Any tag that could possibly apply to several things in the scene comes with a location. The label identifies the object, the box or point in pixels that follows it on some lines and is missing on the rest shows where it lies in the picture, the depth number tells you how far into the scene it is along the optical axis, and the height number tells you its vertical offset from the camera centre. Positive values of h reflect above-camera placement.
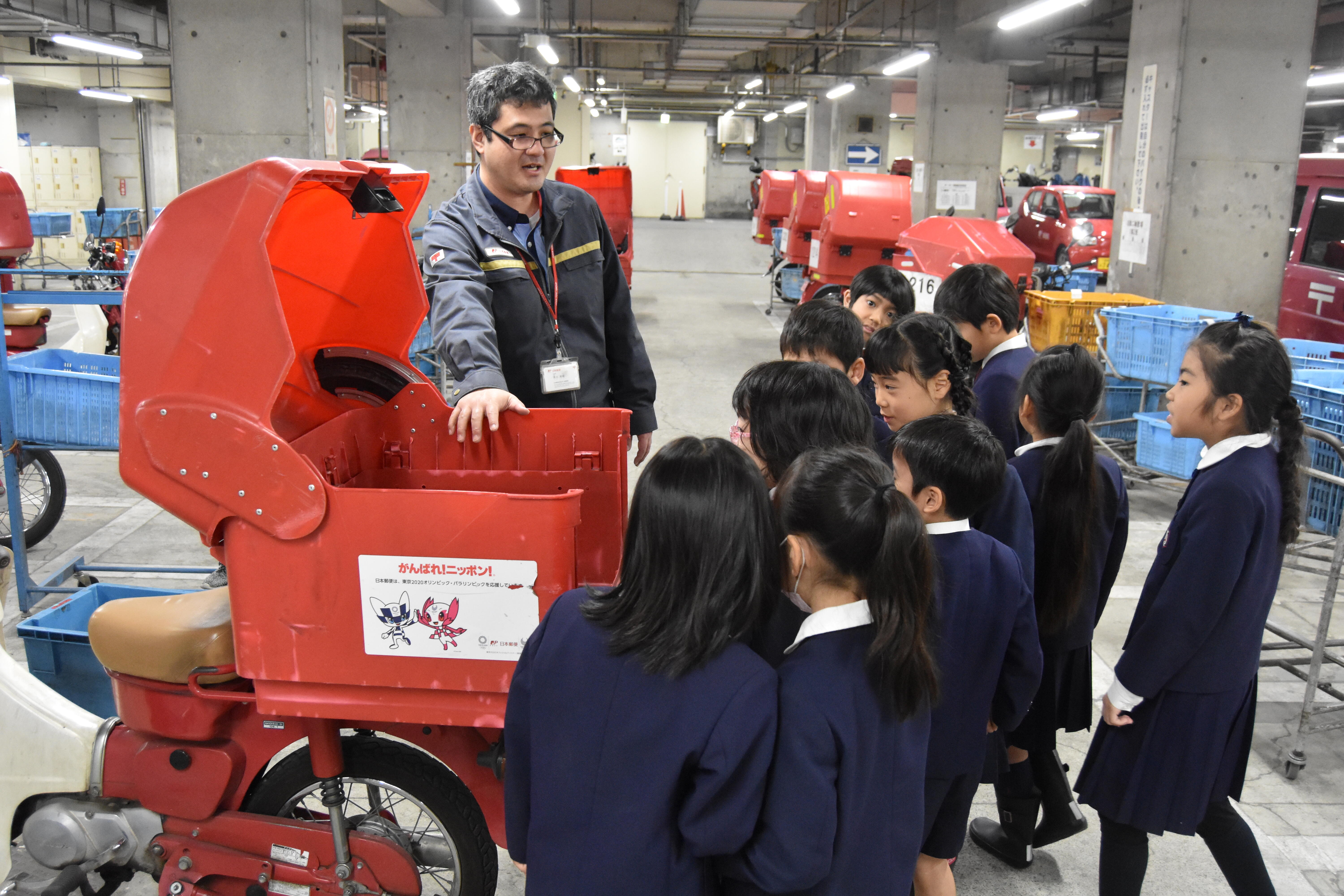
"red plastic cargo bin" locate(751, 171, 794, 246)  14.73 +0.74
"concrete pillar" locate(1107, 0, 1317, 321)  7.41 +0.89
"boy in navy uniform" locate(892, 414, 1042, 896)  1.96 -0.65
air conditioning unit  24.75 +3.03
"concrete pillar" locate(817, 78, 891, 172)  20.78 +2.84
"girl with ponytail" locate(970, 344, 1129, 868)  2.48 -0.76
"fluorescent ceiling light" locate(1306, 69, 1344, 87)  12.46 +2.30
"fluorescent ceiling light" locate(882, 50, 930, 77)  13.76 +2.68
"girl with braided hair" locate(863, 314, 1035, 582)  2.67 -0.30
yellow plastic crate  6.61 -0.37
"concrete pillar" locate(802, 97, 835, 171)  21.91 +2.55
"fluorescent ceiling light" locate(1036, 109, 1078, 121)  21.58 +3.12
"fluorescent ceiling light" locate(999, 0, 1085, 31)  8.84 +2.27
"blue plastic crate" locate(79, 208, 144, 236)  15.22 +0.24
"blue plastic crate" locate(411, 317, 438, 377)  7.42 -0.74
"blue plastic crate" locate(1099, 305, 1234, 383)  5.68 -0.44
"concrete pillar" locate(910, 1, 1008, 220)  14.50 +1.97
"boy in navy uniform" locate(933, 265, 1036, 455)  3.16 -0.25
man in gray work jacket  2.44 -0.09
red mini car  16.83 +0.56
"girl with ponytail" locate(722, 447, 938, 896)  1.38 -0.61
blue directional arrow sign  20.48 +2.00
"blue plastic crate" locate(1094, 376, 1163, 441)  6.66 -0.92
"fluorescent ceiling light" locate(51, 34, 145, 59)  11.69 +2.42
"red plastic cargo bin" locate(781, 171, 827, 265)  11.44 +0.44
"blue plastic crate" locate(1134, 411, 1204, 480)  5.15 -0.98
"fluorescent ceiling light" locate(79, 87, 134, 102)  18.64 +2.70
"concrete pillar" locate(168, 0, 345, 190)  7.03 +1.11
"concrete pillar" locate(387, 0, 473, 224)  13.22 +2.11
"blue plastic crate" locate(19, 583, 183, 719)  2.75 -1.15
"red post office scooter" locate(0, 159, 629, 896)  1.70 -0.58
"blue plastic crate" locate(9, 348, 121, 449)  3.94 -0.66
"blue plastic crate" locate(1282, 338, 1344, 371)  5.37 -0.47
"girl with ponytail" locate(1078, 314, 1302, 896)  2.10 -0.76
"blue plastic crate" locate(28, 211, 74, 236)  14.46 +0.17
